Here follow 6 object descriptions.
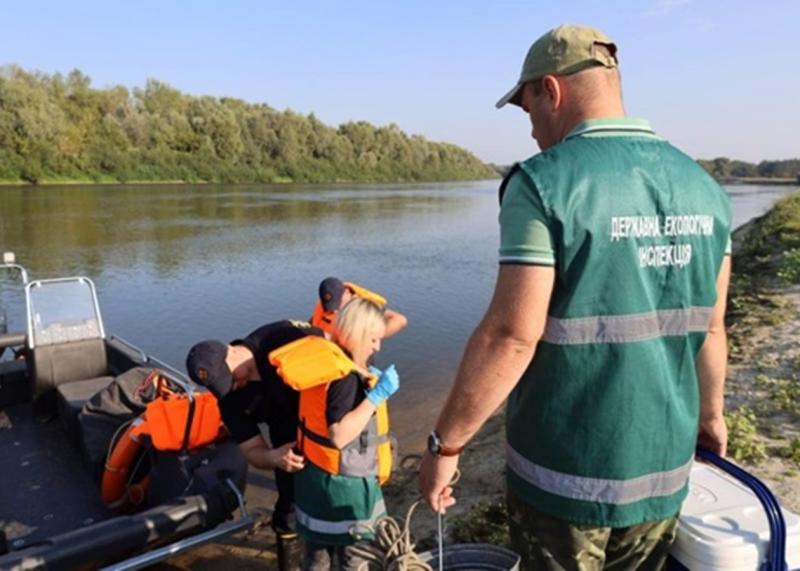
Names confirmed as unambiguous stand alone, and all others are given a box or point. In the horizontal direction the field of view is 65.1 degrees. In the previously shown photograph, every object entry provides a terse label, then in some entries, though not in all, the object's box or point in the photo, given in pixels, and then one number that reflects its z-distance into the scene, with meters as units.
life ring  3.54
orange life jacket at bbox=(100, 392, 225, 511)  3.35
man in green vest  1.36
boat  2.84
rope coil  1.95
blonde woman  2.26
